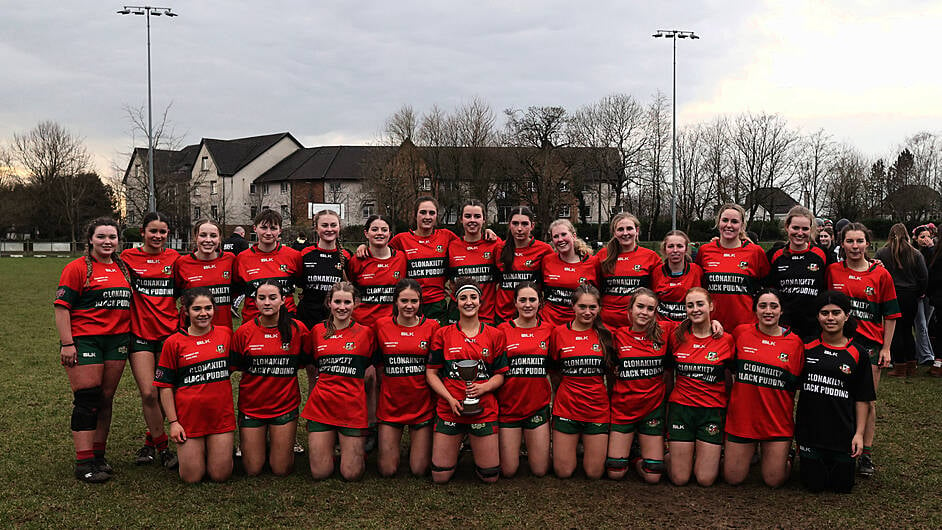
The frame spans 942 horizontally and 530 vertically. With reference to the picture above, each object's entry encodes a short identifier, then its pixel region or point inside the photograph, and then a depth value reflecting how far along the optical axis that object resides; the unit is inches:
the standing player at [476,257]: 237.0
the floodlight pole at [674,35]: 1129.4
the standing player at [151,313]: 214.2
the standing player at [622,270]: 225.9
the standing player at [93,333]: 203.0
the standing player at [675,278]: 221.5
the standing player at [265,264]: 228.5
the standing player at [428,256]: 241.0
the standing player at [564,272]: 228.8
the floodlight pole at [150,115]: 1029.2
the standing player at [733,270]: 222.1
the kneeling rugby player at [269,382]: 207.5
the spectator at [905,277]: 331.0
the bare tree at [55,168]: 2133.4
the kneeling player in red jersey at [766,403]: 197.2
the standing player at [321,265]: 233.6
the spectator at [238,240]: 422.5
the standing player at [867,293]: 217.5
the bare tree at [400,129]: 1924.2
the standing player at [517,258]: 233.9
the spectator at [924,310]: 366.9
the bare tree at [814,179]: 2128.4
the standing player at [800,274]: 221.1
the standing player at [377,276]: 233.6
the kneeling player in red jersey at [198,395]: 200.2
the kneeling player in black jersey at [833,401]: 192.4
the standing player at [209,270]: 222.5
